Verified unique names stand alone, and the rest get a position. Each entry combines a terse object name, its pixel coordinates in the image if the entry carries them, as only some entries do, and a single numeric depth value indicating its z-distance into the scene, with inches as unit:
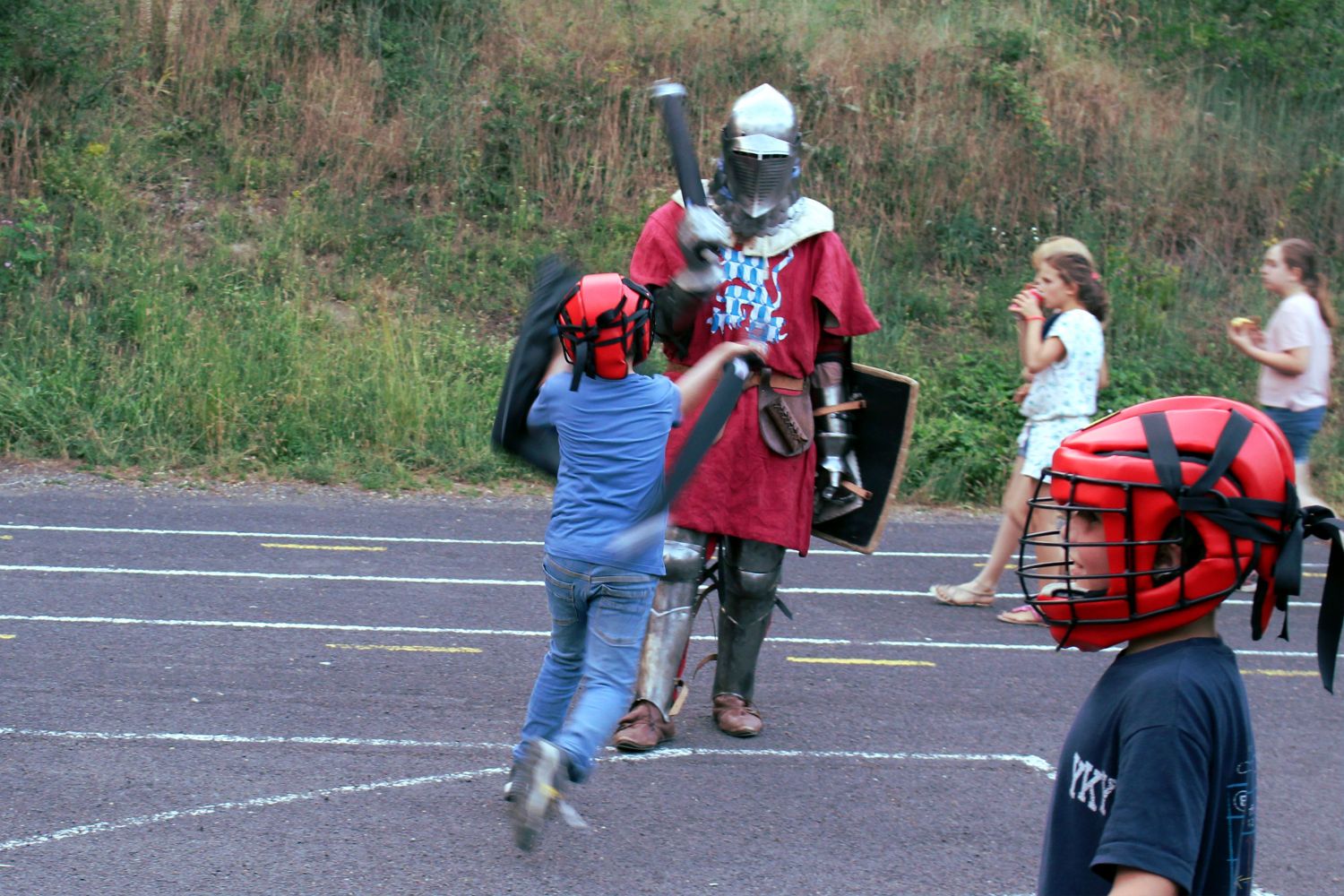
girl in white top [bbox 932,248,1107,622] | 525.0
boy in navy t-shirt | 133.1
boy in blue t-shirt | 293.9
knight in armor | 370.0
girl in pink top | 550.6
